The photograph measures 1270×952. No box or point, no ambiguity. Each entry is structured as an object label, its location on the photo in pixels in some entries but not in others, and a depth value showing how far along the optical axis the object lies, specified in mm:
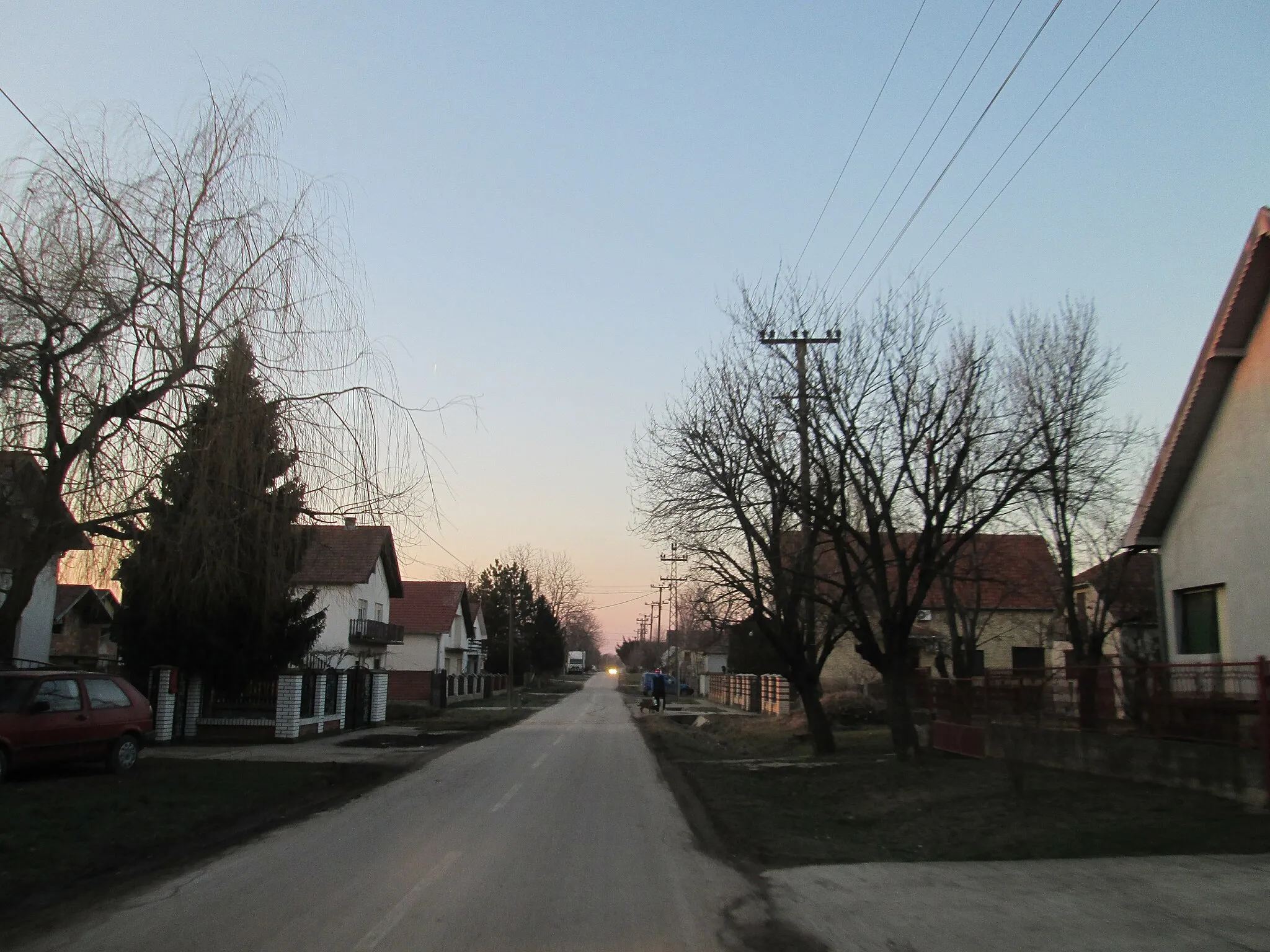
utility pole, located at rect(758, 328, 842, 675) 18578
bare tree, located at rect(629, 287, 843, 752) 19781
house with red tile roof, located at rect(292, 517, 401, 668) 19872
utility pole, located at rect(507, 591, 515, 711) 49928
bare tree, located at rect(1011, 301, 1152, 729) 21266
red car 13383
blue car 52156
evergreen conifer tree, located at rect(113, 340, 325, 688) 10711
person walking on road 46844
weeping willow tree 9836
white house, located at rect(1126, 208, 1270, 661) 15445
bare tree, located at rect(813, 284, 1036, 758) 17703
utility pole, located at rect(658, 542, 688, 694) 74525
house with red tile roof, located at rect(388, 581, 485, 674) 60500
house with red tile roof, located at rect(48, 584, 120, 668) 34594
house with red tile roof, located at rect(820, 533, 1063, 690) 32000
